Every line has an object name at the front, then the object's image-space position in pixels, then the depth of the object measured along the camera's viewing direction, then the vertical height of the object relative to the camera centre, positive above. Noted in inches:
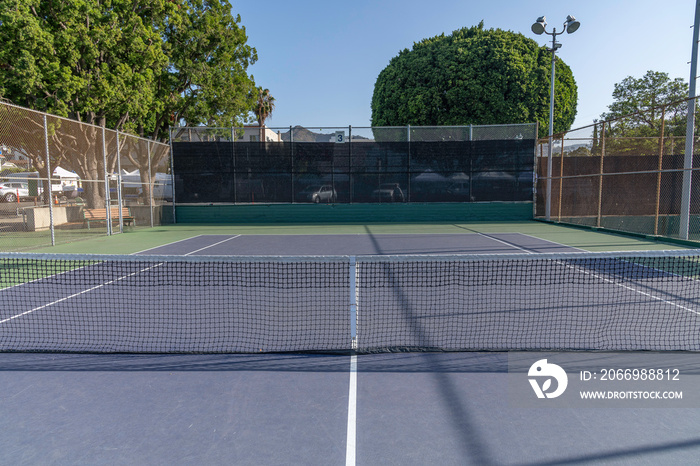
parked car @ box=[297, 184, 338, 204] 767.7 -6.3
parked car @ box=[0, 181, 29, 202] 448.5 -2.4
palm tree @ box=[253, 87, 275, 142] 1886.1 +371.2
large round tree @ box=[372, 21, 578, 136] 1035.3 +259.7
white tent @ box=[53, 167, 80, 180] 498.6 +26.1
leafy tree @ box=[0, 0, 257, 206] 553.9 +193.0
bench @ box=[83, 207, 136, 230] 593.3 -33.4
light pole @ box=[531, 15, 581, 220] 628.4 +219.4
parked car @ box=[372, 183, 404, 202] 765.3 -5.1
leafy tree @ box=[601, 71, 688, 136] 1480.1 +338.5
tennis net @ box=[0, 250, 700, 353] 180.1 -62.1
